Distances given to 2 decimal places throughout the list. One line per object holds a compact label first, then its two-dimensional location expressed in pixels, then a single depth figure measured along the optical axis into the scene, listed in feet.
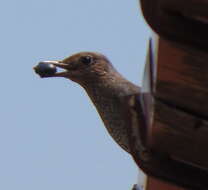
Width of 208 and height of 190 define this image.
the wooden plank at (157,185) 20.80
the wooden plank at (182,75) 16.07
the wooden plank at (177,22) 15.30
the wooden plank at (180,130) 16.94
